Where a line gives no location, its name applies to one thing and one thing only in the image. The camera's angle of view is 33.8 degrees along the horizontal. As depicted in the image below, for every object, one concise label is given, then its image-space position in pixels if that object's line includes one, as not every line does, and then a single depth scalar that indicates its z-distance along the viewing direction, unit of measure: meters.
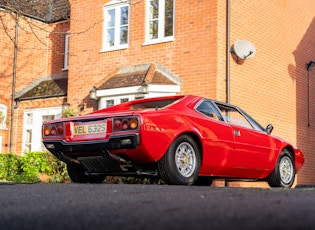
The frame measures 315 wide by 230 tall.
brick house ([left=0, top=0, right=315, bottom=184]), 13.34
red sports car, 6.60
